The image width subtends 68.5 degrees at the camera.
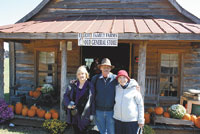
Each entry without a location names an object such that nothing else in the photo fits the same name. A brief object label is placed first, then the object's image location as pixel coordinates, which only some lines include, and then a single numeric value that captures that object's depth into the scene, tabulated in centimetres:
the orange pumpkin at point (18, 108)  509
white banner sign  393
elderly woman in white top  291
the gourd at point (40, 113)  488
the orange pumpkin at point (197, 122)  438
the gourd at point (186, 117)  450
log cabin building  460
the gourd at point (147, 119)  454
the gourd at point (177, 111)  446
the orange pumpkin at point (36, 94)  657
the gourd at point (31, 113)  488
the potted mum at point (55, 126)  428
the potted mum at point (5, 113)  473
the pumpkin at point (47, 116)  474
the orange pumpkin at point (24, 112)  495
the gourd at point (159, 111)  477
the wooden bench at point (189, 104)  487
